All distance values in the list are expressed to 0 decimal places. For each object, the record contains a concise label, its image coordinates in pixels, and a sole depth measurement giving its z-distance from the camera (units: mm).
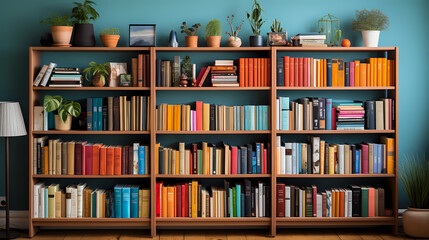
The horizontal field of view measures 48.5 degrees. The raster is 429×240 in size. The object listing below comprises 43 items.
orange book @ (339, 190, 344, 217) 4277
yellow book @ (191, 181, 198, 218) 4242
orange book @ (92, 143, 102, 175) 4219
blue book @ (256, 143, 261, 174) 4242
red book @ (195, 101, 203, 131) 4239
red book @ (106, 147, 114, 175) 4211
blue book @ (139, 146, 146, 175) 4215
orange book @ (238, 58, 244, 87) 4223
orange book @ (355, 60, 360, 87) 4266
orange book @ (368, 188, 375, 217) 4266
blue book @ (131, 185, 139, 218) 4219
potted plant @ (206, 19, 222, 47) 4234
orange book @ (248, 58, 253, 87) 4230
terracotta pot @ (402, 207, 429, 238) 4082
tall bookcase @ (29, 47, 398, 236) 4168
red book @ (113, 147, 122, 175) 4219
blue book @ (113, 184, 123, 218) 4211
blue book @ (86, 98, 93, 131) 4203
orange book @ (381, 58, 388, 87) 4262
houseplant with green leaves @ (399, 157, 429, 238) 4094
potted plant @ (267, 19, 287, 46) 4242
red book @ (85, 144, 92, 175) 4219
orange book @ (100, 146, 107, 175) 4211
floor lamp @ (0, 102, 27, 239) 4023
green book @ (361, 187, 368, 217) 4266
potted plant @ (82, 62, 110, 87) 4211
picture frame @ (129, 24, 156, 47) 4219
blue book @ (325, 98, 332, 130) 4238
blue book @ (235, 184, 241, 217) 4238
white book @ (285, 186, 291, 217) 4270
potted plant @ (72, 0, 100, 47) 4203
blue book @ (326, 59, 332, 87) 4250
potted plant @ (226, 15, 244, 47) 4242
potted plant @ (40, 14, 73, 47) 4160
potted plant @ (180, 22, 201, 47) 4211
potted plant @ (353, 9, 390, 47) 4281
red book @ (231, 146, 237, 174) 4230
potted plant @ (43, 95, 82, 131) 4117
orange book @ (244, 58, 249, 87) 4227
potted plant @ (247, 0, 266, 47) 4254
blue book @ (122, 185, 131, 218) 4203
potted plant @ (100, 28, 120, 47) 4199
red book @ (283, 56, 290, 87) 4234
